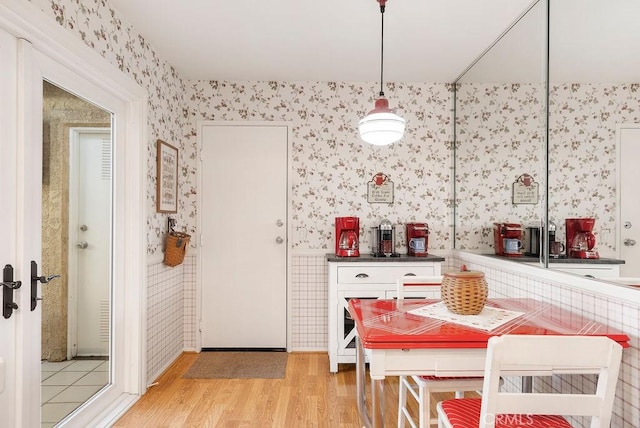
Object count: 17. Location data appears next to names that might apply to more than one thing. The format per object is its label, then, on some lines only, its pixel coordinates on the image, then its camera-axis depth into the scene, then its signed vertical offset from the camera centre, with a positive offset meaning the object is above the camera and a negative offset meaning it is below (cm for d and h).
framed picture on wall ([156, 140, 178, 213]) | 292 +26
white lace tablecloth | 152 -44
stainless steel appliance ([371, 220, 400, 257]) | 326 -24
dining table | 137 -45
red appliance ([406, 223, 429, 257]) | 332 -23
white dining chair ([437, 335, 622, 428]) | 109 -45
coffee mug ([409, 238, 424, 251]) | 334 -27
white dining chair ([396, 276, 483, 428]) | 159 -77
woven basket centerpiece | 161 -33
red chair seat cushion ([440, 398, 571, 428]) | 129 -72
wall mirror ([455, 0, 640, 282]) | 159 +50
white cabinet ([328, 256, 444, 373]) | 307 -59
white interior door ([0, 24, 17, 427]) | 159 +9
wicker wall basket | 298 -29
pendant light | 200 +47
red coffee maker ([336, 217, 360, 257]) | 323 -20
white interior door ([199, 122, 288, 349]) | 349 -43
